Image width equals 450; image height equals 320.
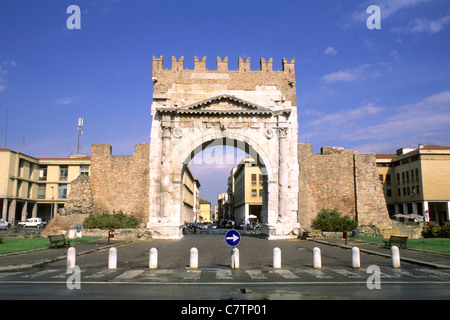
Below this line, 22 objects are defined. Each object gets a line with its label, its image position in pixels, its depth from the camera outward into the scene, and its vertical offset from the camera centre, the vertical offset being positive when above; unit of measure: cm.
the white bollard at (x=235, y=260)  1284 -150
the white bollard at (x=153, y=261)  1283 -155
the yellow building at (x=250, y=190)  6781 +420
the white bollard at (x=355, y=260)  1283 -148
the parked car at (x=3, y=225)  4416 -140
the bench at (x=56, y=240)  1933 -133
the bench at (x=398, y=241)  1824 -120
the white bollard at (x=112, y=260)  1278 -152
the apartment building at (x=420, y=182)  5578 +504
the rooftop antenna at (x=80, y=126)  7069 +1574
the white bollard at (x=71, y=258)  1298 -151
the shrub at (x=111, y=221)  2864 -57
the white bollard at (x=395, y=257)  1289 -138
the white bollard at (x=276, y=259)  1305 -148
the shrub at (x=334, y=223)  2959 -61
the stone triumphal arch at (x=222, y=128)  2934 +657
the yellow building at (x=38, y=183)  5503 +460
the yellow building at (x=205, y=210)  15200 +156
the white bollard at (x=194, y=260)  1280 -151
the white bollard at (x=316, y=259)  1288 -146
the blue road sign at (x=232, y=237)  1230 -72
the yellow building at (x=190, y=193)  7400 +473
